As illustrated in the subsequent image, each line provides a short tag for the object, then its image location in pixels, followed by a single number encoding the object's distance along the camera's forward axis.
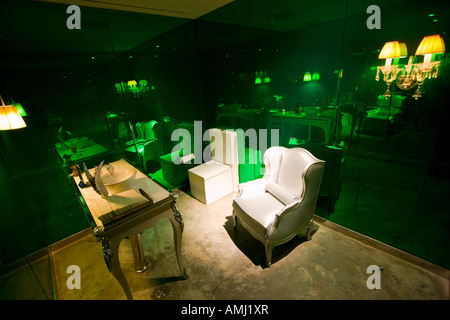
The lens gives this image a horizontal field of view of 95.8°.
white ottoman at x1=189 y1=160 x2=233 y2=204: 3.23
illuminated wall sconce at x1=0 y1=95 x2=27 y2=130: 1.90
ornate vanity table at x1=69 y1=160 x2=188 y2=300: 1.50
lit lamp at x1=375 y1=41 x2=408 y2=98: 1.79
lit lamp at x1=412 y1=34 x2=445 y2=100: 1.59
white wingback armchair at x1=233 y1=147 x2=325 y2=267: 2.07
